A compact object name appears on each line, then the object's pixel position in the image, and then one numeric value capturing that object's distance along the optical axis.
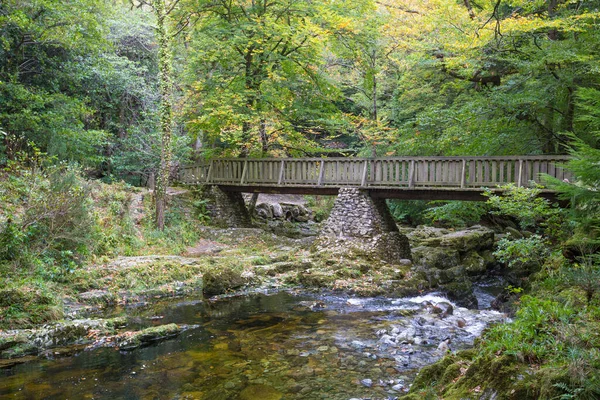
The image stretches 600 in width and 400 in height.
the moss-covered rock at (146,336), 7.45
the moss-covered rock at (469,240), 16.80
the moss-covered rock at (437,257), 15.26
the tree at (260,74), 18.30
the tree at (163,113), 16.02
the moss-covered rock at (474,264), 15.42
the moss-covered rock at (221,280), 11.41
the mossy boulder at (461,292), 11.84
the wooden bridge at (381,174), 13.63
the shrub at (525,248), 7.94
